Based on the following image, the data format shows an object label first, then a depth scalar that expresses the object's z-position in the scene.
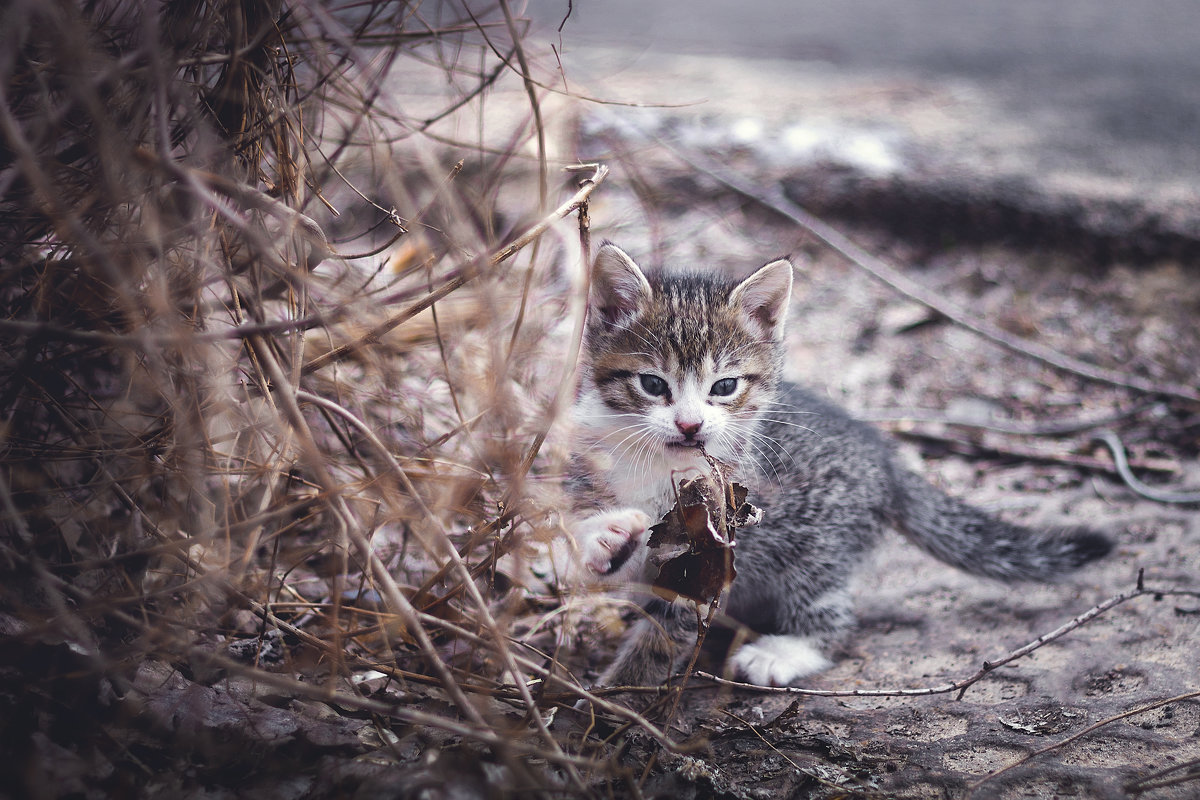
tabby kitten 0.92
